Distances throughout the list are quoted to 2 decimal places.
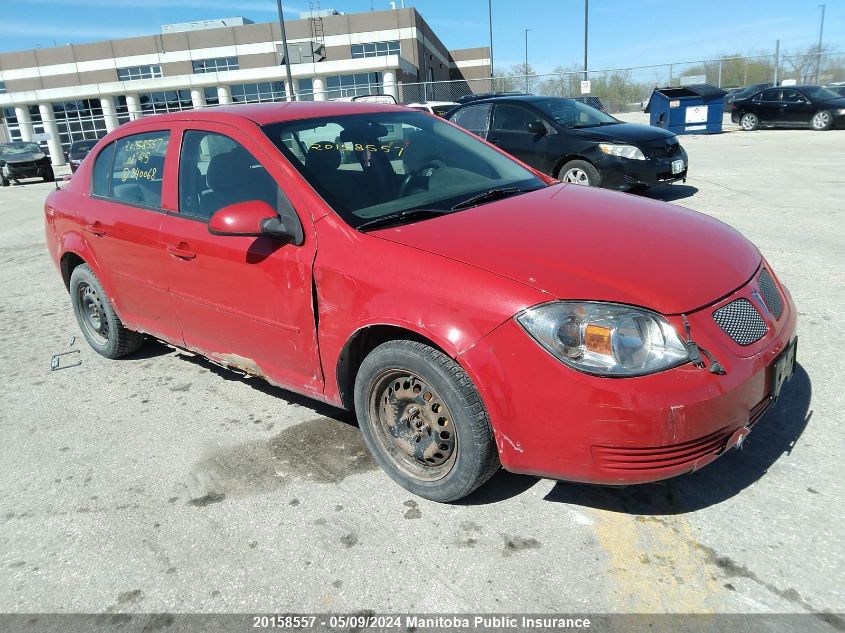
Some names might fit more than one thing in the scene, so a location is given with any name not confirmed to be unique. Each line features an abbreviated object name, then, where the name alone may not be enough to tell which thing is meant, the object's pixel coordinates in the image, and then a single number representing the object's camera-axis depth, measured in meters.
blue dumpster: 20.28
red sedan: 2.29
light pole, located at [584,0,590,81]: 36.88
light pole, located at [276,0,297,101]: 22.20
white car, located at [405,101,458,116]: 14.18
